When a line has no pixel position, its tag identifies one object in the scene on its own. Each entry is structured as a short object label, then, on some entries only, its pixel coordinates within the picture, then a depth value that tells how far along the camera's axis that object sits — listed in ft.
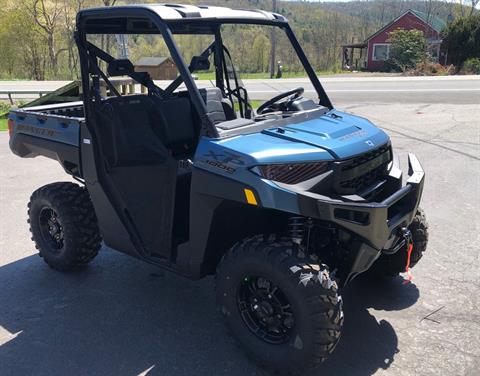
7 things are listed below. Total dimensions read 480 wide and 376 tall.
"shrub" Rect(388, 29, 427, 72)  113.19
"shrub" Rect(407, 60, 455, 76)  96.53
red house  129.09
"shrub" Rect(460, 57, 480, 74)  97.53
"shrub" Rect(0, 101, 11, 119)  46.80
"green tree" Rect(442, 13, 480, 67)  107.44
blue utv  8.86
